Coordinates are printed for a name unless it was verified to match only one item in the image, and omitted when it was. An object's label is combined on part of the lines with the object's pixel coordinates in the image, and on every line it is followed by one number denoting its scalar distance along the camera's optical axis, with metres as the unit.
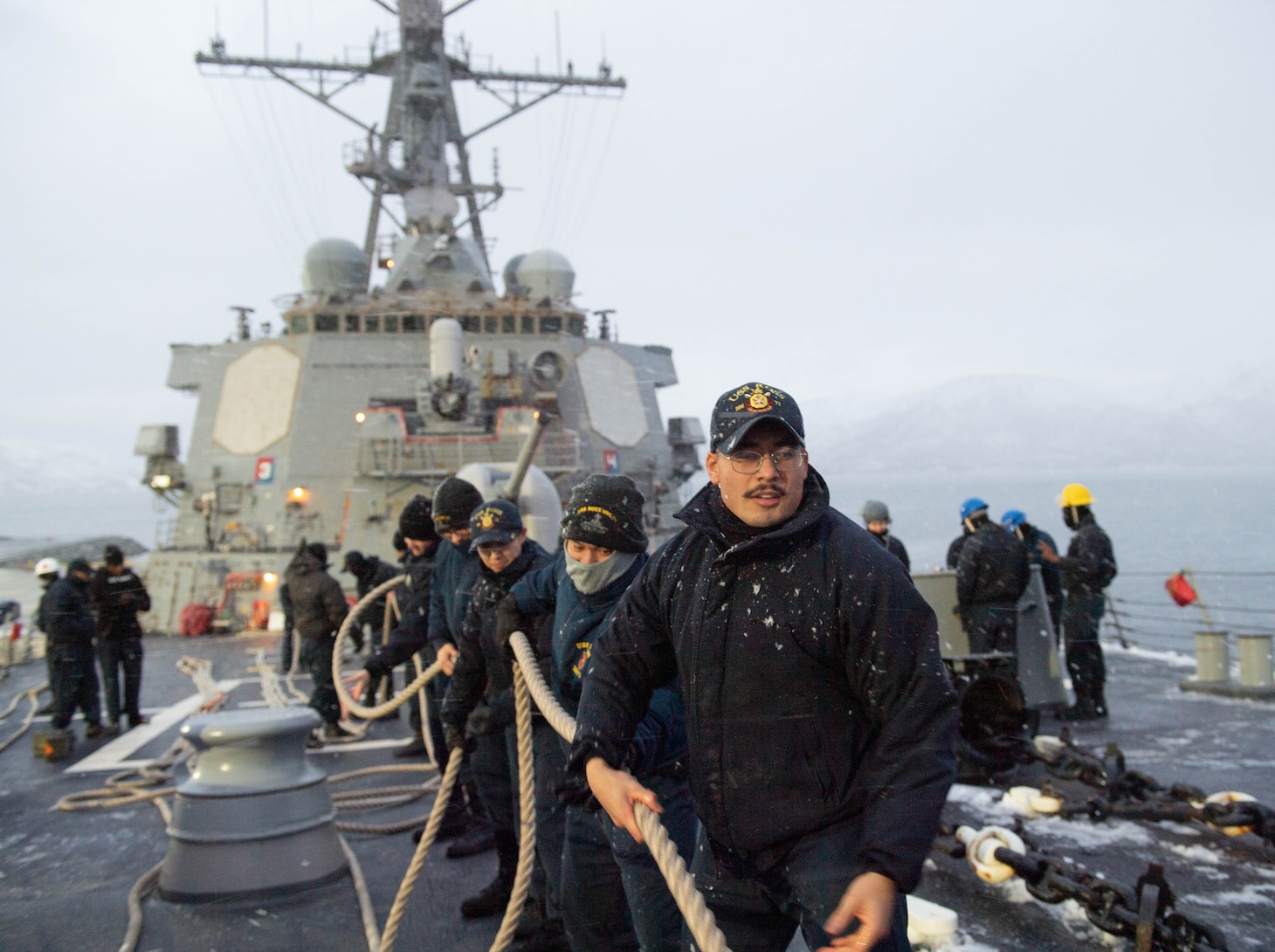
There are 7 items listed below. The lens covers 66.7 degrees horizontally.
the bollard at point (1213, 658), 7.96
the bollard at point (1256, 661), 7.61
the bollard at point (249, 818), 4.07
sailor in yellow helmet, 7.14
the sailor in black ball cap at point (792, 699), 1.73
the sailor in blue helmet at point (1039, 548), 7.30
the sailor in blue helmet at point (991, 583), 6.37
